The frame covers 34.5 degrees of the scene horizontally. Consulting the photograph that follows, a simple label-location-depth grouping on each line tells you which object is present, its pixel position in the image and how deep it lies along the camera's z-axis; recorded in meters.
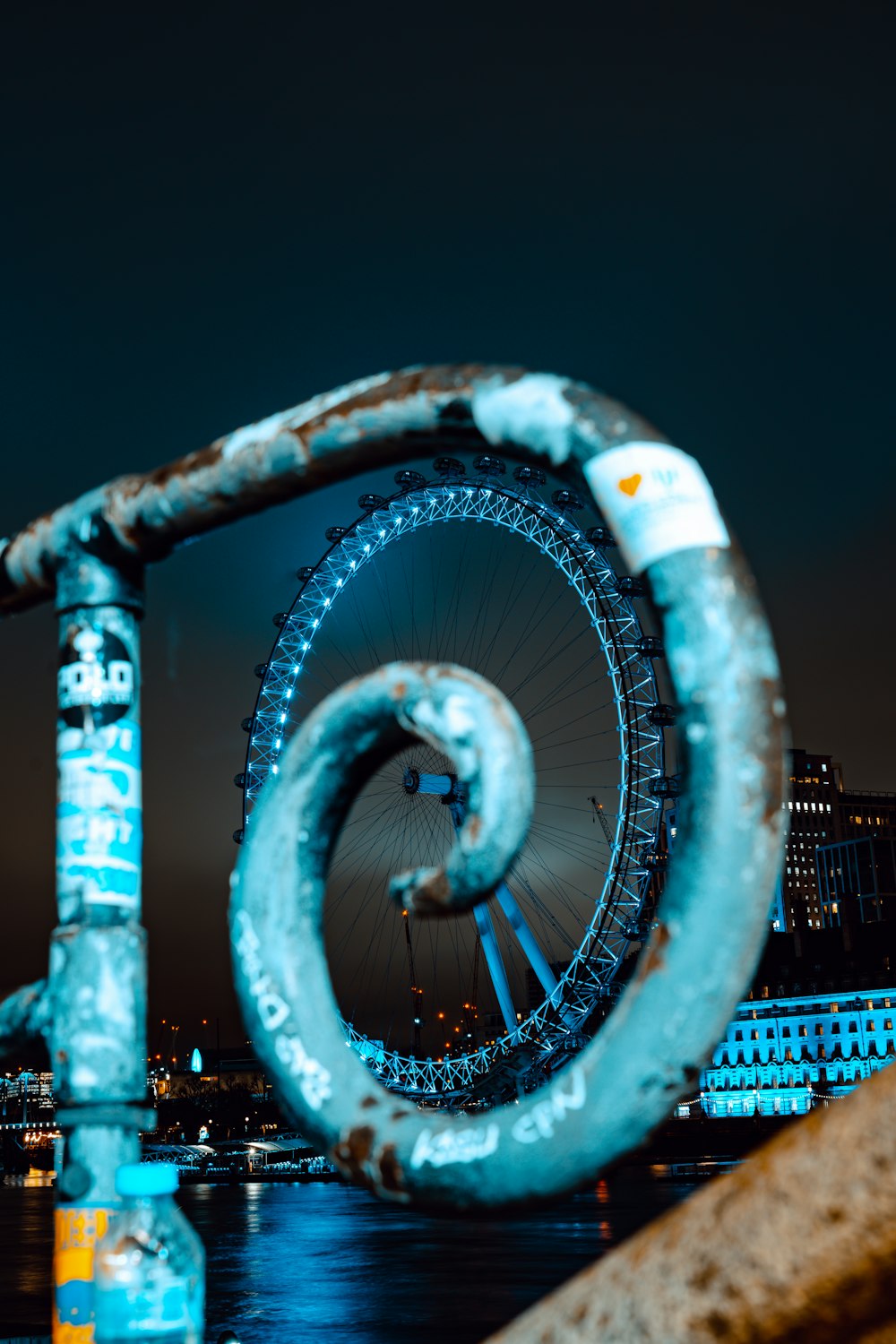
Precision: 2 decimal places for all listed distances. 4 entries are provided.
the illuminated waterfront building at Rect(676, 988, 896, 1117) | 101.00
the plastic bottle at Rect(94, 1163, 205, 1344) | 2.07
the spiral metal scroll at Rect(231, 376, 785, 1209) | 1.48
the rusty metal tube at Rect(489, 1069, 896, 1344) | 1.42
